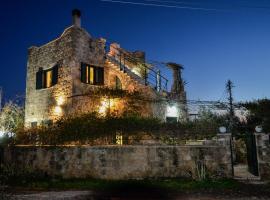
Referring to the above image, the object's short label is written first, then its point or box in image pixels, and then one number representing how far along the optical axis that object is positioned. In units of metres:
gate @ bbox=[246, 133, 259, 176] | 13.24
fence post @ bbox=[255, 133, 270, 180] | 12.73
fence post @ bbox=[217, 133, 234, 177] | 13.12
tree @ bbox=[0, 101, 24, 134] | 28.29
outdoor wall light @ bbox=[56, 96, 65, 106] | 21.32
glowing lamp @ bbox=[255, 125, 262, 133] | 13.22
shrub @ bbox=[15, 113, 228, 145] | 14.41
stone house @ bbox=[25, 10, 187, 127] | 20.62
